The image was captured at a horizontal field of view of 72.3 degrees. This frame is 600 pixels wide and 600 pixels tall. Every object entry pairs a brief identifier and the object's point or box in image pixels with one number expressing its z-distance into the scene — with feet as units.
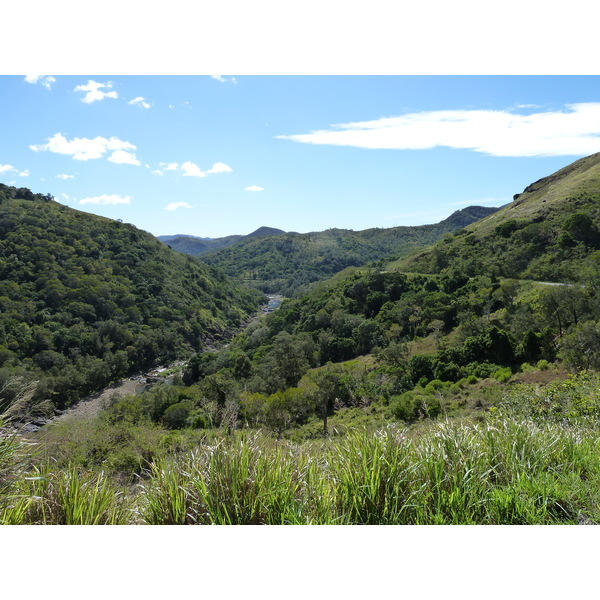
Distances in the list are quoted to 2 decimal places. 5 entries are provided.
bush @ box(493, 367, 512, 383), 79.31
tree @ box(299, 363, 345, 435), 92.07
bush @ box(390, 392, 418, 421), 70.44
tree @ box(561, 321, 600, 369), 62.39
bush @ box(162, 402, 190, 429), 93.67
